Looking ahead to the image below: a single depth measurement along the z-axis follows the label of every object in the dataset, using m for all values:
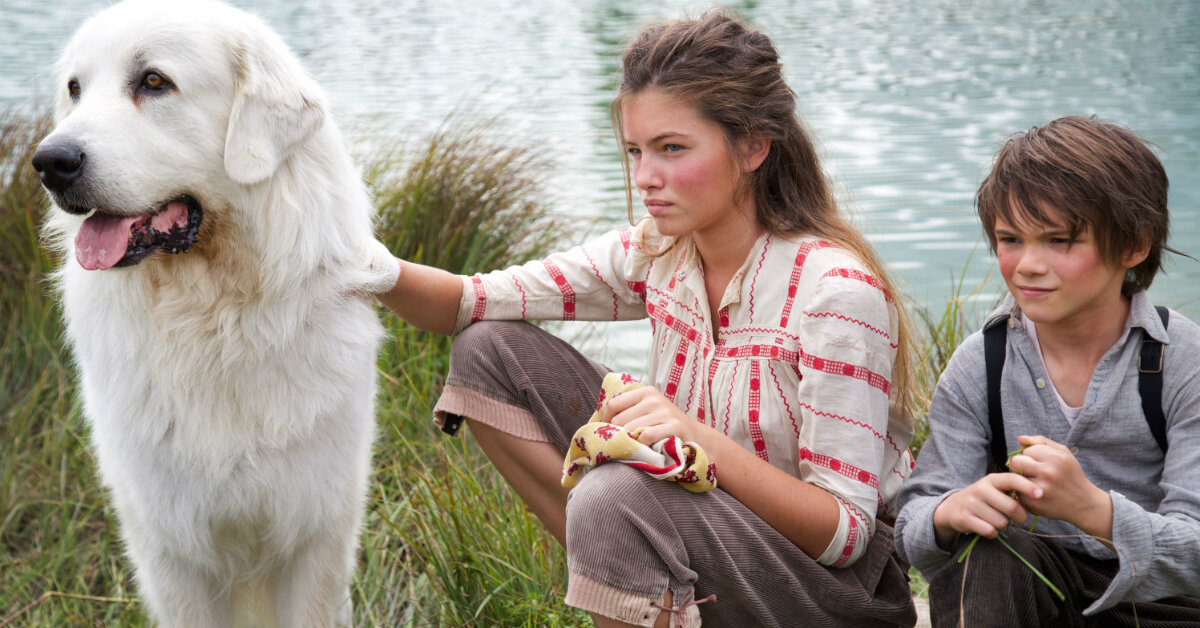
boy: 2.94
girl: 3.02
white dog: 3.05
